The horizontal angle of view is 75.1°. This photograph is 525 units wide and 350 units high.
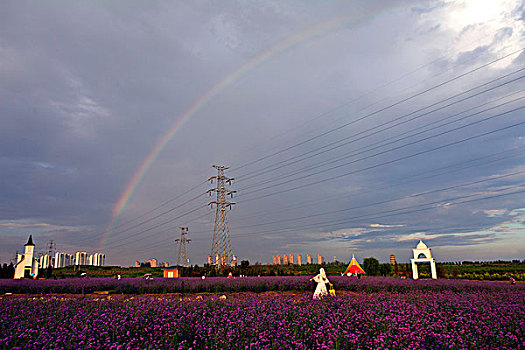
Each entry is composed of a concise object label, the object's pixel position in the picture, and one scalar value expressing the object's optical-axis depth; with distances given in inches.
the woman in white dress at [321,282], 553.5
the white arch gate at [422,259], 1049.2
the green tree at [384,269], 1408.6
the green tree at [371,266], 1412.4
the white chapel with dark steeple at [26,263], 1323.0
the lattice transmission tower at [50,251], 2885.1
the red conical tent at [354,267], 1262.3
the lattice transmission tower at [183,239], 2126.8
